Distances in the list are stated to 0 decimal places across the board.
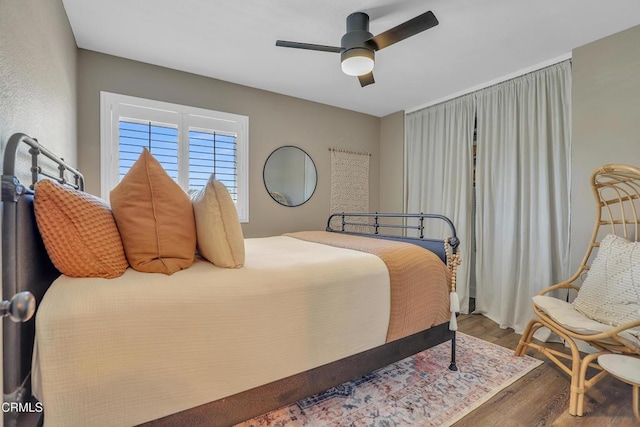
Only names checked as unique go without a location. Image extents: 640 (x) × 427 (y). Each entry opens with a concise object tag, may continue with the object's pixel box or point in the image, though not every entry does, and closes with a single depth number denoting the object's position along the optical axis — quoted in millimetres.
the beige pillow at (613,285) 1723
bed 895
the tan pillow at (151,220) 1191
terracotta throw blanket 1658
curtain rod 2586
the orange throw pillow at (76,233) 1005
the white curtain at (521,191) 2590
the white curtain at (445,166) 3285
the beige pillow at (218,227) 1341
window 2646
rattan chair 1587
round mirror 3494
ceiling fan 1905
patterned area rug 1521
